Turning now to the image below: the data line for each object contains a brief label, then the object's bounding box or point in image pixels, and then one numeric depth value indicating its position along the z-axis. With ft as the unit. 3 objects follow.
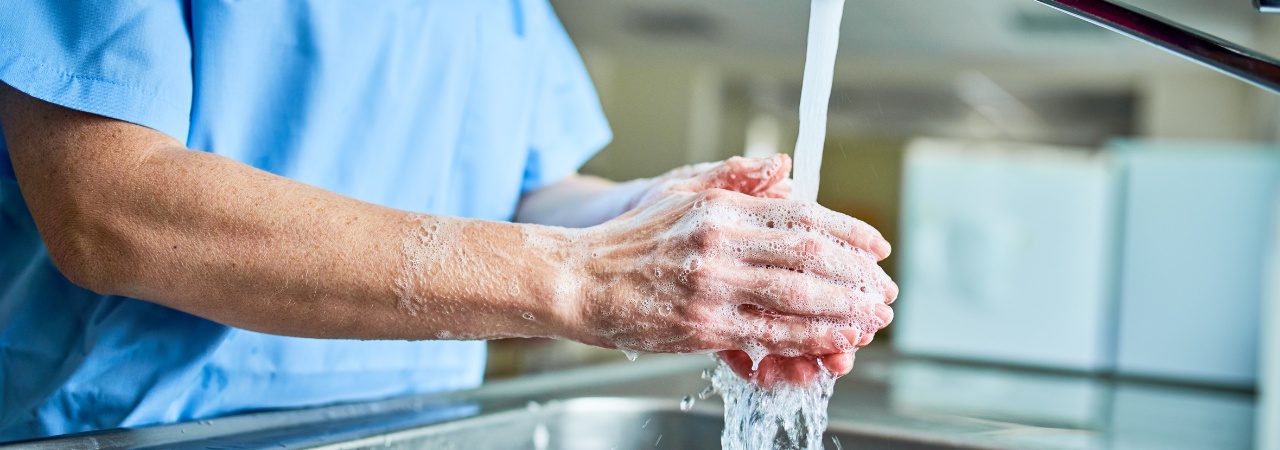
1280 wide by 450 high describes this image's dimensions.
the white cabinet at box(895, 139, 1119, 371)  5.89
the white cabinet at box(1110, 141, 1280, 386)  5.32
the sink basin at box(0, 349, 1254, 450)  1.78
